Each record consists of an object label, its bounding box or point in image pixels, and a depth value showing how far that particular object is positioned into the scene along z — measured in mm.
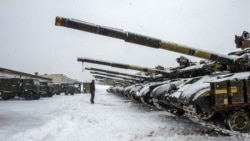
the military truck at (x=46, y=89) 26675
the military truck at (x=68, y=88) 36241
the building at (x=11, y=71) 25739
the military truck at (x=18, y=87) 22562
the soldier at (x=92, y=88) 18281
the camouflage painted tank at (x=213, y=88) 6266
